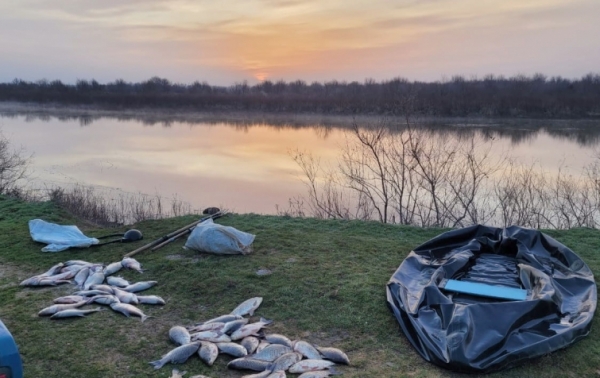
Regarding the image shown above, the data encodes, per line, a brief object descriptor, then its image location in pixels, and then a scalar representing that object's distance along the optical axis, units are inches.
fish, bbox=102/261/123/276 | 211.9
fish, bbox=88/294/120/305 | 182.3
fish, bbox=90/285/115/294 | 190.9
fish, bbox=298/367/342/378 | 130.9
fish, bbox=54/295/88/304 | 180.9
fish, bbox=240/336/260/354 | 146.2
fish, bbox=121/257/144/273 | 215.2
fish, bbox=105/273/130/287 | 199.3
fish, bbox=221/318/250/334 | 157.0
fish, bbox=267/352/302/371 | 134.2
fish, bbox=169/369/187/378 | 132.4
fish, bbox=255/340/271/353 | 145.0
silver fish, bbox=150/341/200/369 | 139.9
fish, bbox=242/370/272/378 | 130.6
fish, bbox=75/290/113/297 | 188.1
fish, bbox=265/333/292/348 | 148.1
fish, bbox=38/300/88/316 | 171.3
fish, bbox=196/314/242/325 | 164.7
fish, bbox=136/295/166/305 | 183.2
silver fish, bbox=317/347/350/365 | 139.5
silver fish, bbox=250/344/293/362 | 140.0
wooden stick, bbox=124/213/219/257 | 236.4
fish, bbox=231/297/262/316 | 172.2
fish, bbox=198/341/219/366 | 140.3
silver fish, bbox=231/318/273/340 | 153.9
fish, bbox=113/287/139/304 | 183.6
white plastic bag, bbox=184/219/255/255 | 228.1
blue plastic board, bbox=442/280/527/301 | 165.9
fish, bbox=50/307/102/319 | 169.5
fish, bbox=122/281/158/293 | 195.0
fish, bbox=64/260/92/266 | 222.1
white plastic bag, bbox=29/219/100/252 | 247.4
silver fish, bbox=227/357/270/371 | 136.3
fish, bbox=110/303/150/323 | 172.9
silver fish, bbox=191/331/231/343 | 151.3
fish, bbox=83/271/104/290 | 197.2
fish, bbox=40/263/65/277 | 210.9
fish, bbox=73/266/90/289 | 201.8
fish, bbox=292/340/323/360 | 141.4
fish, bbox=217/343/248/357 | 143.7
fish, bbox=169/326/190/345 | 151.5
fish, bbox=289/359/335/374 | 134.1
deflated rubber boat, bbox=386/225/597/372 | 137.3
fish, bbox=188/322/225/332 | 158.9
